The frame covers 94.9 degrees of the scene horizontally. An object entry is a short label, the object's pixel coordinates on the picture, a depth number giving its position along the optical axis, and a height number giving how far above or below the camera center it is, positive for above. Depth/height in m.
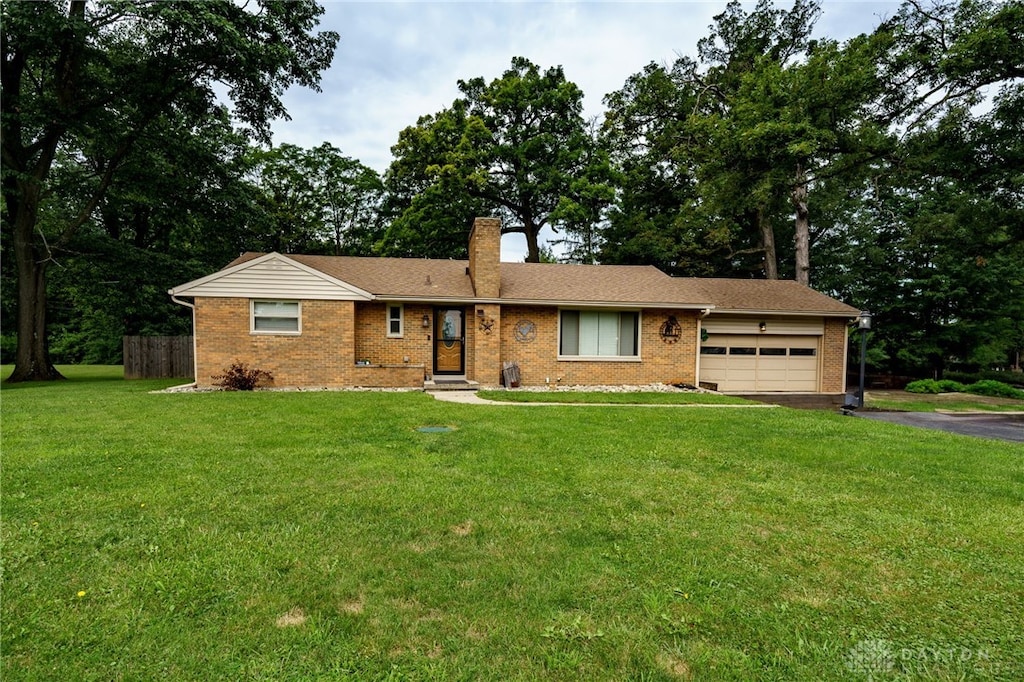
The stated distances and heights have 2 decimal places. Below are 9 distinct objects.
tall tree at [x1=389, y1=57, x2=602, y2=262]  23.83 +9.27
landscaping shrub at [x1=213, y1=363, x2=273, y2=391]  11.89 -1.33
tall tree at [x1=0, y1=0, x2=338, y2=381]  12.98 +7.75
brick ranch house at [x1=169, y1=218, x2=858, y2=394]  12.34 +0.12
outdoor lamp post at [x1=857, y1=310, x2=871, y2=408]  11.84 +0.25
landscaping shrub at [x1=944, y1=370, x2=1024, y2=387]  19.45 -1.83
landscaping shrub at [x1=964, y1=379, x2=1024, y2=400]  15.80 -1.94
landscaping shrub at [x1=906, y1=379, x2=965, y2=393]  16.33 -1.90
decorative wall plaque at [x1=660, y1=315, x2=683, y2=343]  14.06 +0.01
